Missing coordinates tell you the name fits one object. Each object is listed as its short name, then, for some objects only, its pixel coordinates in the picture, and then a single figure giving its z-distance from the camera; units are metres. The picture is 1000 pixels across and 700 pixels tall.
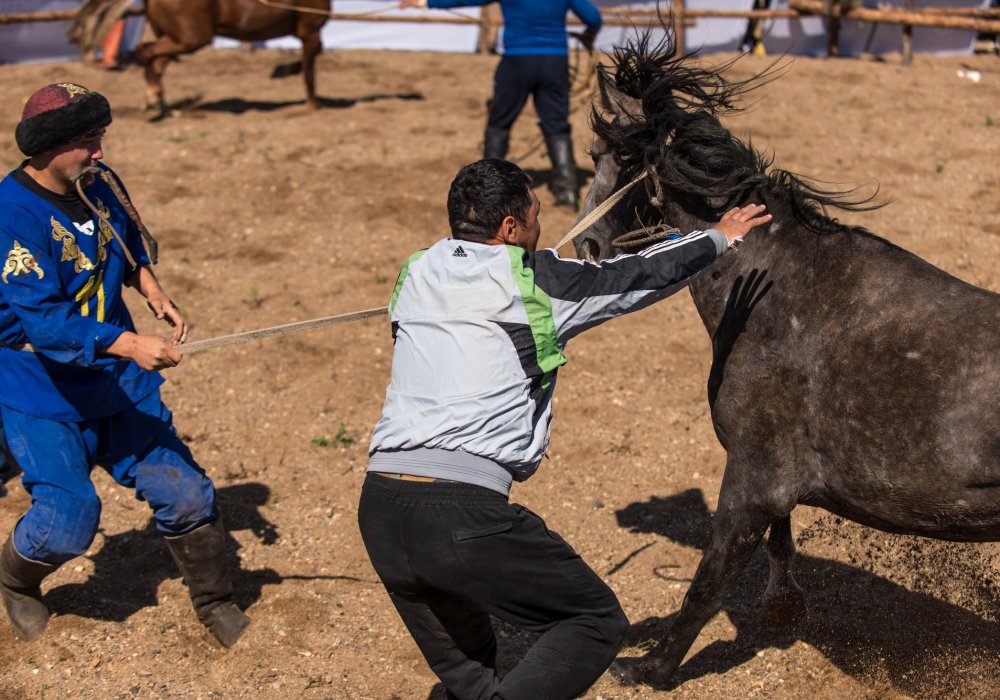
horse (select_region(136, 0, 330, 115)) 11.27
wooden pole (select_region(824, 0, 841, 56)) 14.33
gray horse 3.33
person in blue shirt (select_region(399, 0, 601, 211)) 8.67
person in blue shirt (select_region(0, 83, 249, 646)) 3.54
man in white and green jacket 2.83
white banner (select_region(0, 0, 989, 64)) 14.62
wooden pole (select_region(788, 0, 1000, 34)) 13.63
